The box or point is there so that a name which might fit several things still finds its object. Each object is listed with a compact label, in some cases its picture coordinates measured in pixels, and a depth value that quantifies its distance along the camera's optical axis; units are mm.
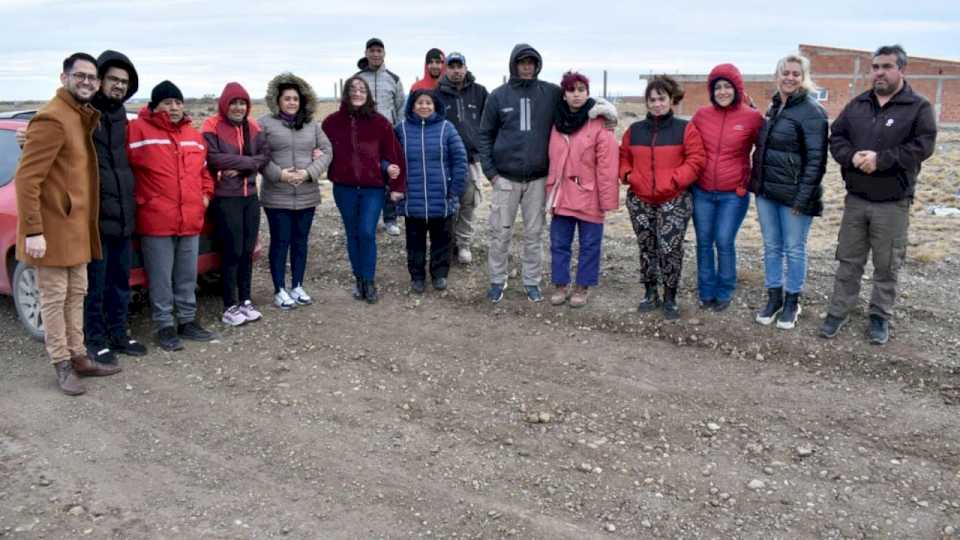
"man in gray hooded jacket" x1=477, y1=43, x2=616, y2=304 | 6590
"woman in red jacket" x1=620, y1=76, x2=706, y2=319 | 6121
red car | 5926
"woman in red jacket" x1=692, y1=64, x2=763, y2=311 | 6004
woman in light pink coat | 6402
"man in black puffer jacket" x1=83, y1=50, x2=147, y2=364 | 5305
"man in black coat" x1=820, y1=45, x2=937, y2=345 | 5441
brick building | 30172
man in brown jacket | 4859
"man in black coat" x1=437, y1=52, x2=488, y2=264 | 7793
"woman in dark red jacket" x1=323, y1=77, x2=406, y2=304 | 6773
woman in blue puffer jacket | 6996
